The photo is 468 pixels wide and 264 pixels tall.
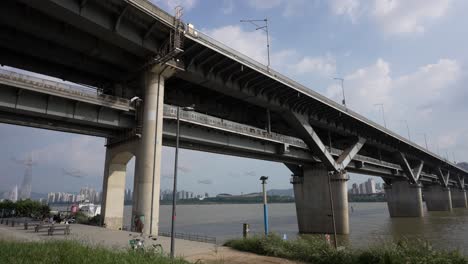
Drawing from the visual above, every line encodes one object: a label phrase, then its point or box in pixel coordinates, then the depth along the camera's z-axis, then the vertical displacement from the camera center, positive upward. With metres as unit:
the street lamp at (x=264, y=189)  28.18 +1.05
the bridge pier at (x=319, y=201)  46.69 -0.07
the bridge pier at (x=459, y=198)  129.88 +0.47
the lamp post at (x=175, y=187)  17.71 +0.84
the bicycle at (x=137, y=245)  13.56 -1.97
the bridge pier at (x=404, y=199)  83.56 +0.06
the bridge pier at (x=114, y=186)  31.34 +1.61
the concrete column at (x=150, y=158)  25.31 +3.53
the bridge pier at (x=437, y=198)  109.31 +0.50
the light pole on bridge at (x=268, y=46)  39.63 +19.32
